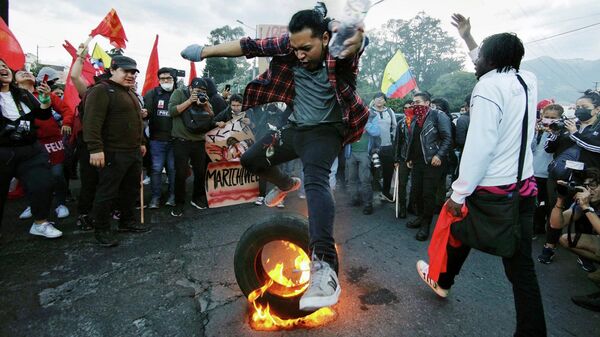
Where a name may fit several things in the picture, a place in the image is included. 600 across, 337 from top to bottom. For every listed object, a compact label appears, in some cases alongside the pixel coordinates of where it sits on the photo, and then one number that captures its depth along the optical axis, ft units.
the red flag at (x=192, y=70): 25.53
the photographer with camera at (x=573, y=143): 13.97
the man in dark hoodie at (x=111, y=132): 13.08
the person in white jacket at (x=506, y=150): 7.16
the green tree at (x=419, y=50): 197.98
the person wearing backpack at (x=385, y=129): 22.57
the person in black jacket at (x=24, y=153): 12.78
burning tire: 8.58
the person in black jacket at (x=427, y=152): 16.49
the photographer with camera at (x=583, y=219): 10.71
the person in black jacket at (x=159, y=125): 18.79
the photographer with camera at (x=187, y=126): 17.95
